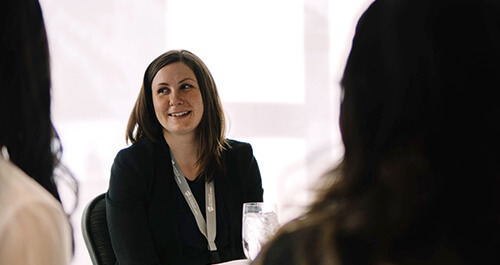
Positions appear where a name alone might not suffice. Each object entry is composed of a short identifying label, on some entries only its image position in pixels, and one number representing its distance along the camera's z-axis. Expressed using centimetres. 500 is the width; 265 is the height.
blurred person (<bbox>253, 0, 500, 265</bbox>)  207
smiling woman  379
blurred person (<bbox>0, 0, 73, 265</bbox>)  201
